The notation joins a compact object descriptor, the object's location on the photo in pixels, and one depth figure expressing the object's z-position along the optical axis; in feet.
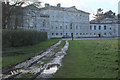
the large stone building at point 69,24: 226.58
